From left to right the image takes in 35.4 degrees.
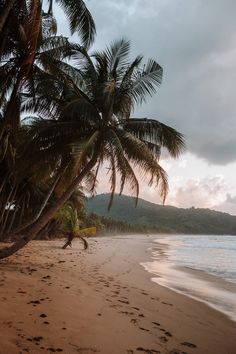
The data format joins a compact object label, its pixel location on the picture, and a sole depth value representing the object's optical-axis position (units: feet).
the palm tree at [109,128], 37.19
